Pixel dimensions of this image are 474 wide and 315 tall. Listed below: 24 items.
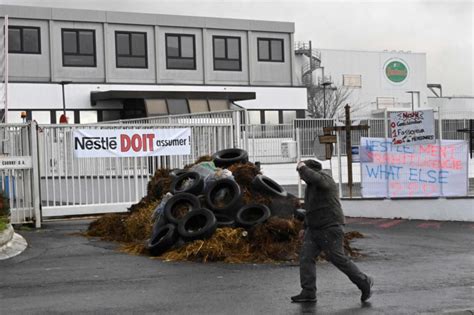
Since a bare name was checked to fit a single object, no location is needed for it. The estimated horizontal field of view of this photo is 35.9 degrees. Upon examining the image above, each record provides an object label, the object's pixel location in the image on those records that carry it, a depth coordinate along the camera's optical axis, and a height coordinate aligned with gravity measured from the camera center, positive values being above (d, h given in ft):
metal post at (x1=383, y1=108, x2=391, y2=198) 60.59 +0.40
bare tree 212.43 +11.16
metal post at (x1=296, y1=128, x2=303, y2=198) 74.59 -0.82
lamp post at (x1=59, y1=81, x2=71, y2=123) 104.37 +5.89
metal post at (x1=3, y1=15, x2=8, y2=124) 67.97 +8.96
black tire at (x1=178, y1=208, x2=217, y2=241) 39.39 -4.63
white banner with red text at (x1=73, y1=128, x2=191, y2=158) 58.08 +0.03
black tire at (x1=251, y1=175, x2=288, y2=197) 43.42 -2.91
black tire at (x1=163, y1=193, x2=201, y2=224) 41.73 -3.63
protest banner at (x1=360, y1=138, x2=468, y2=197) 57.88 -2.75
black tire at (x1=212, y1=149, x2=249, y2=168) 48.01 -1.17
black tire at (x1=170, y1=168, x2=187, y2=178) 48.33 -2.08
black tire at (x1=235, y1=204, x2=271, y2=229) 40.52 -4.30
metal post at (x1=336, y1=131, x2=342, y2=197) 63.17 -2.03
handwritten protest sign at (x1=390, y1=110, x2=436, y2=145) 58.18 +0.66
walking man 27.84 -3.64
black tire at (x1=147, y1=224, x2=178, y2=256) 39.63 -5.41
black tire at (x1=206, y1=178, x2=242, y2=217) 41.78 -3.29
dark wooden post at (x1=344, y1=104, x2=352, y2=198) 61.67 -0.95
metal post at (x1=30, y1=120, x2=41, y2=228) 51.98 -2.64
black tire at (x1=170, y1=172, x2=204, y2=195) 43.71 -2.64
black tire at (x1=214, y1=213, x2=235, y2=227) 40.81 -4.54
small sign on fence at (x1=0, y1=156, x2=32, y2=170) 50.60 -1.17
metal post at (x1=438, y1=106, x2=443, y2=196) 58.08 -0.22
